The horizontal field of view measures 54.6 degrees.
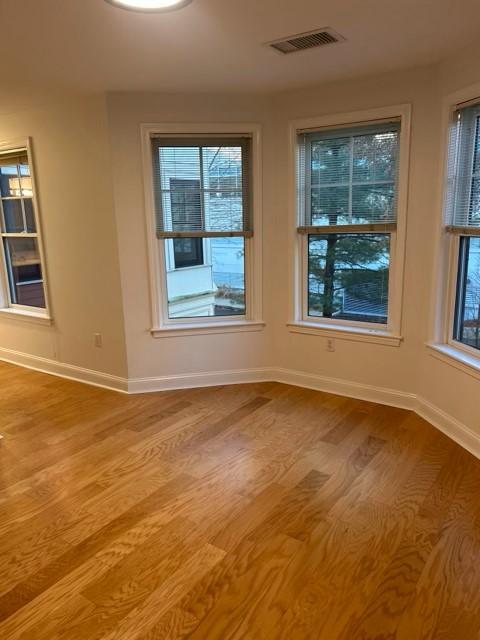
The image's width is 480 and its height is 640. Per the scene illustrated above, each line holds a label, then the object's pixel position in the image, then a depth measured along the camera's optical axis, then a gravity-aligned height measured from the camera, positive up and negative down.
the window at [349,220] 3.38 -0.03
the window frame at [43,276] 4.06 -0.50
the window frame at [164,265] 3.60 -0.31
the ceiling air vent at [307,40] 2.44 +0.94
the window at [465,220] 2.85 -0.04
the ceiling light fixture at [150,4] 2.02 +0.93
